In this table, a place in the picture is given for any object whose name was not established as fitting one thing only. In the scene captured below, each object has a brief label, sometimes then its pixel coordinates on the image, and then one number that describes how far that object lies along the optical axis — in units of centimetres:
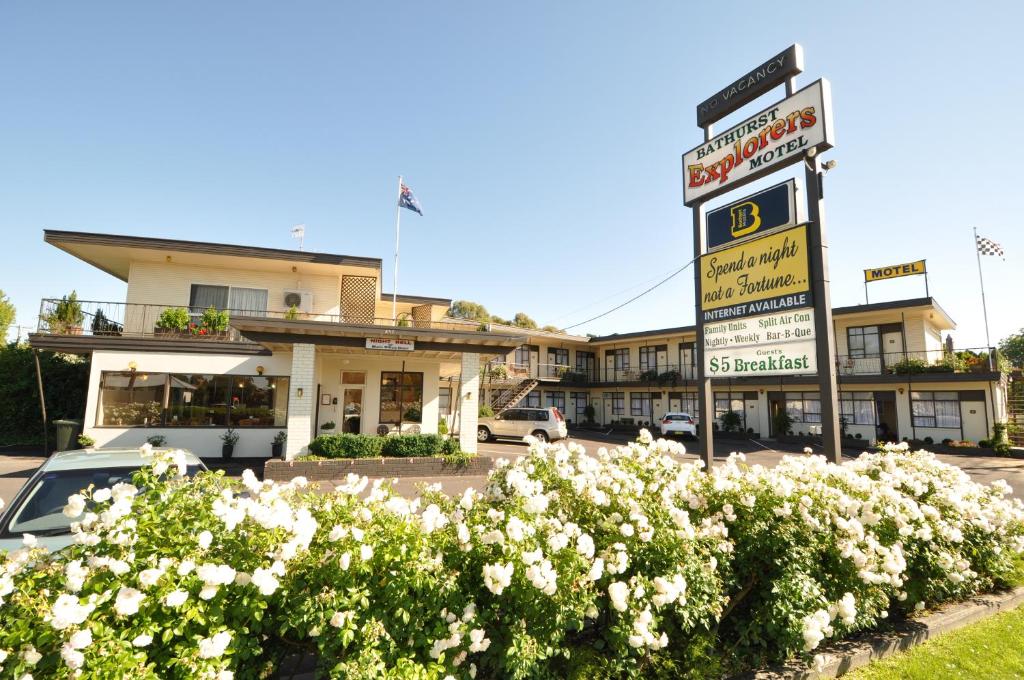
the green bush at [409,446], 1409
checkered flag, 2539
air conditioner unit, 1981
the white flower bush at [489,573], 224
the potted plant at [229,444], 1598
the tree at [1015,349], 7125
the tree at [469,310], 5866
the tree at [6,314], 3600
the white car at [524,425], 2300
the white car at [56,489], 441
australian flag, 2038
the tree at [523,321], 5428
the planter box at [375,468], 1253
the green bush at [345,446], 1340
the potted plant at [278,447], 1662
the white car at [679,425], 2638
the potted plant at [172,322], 1656
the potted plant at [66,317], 1606
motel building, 1520
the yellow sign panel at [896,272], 2746
